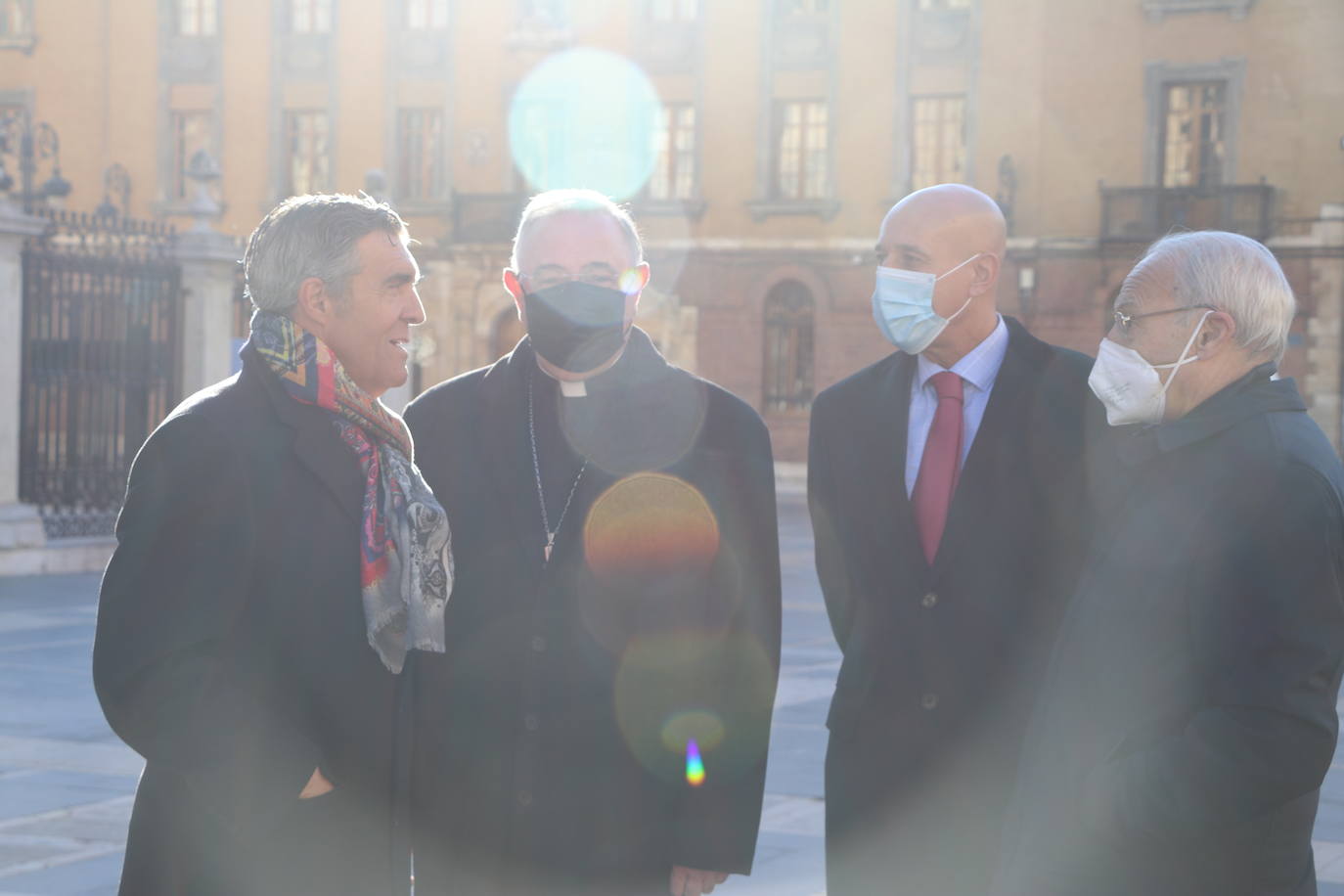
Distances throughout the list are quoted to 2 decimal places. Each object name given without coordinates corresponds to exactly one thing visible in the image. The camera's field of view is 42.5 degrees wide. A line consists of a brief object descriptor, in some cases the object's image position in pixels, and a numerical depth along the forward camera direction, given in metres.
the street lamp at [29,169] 16.46
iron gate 14.70
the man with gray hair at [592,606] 3.43
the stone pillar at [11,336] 14.16
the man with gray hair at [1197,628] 2.73
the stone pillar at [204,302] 16.19
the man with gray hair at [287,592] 2.84
